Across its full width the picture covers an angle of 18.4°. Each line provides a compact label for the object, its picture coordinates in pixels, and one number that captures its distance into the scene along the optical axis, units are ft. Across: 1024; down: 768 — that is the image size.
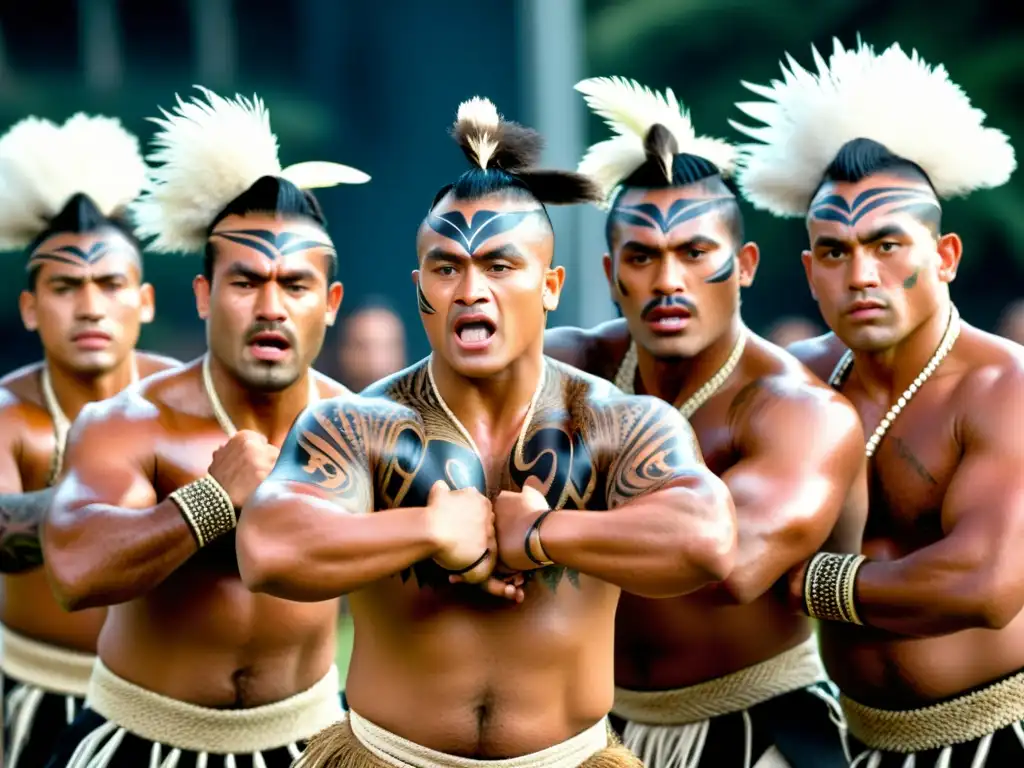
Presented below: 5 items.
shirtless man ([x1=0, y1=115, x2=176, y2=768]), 30.71
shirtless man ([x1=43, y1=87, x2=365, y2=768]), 25.20
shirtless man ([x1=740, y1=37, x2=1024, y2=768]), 23.81
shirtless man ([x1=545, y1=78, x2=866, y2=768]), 25.32
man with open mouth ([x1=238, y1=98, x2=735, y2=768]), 18.83
